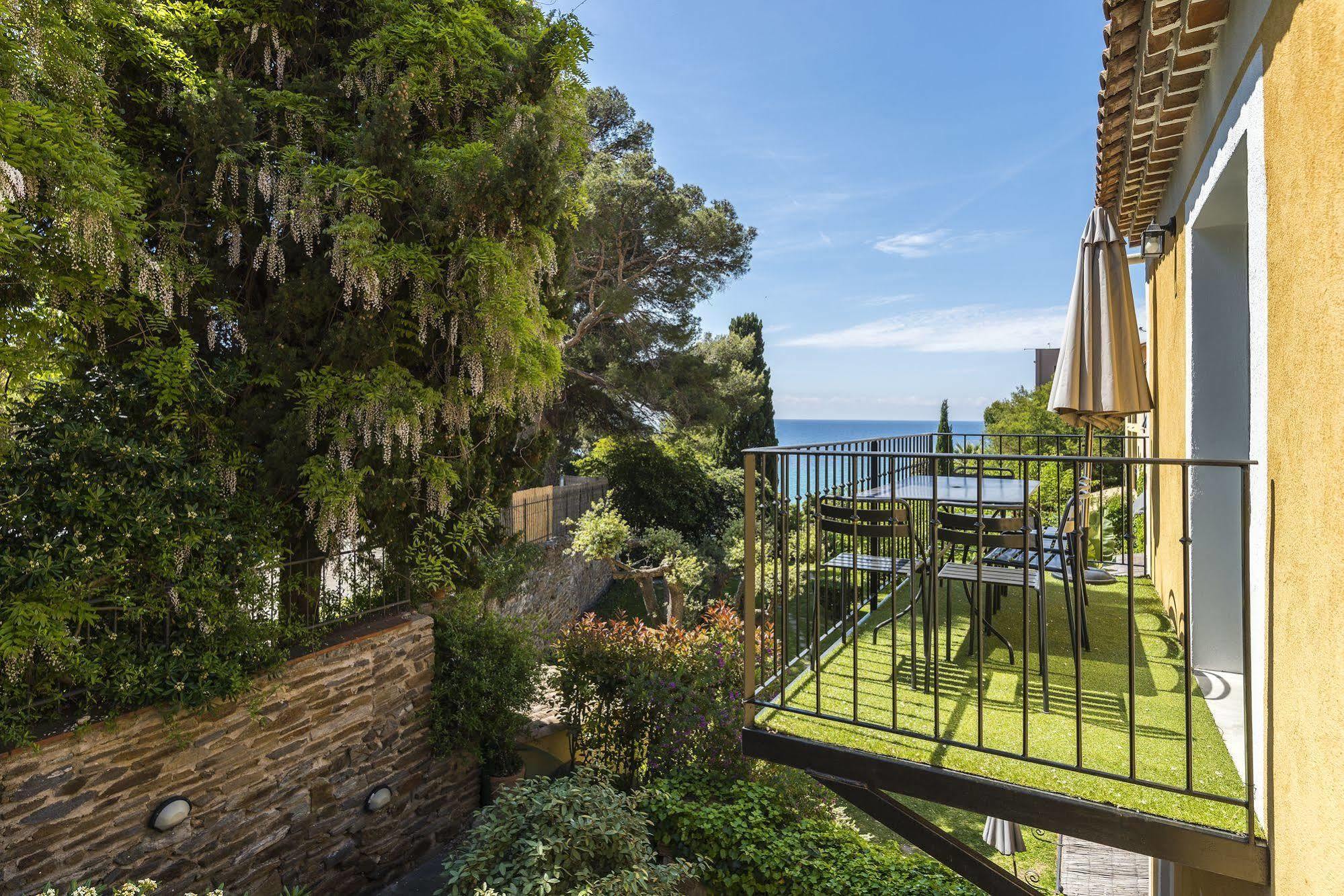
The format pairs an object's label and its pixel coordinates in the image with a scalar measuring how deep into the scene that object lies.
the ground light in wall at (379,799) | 5.11
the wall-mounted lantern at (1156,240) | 4.23
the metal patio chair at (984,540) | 3.21
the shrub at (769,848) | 4.26
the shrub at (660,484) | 14.16
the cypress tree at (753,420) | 18.08
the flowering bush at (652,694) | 5.54
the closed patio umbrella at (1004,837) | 4.72
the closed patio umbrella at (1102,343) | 4.15
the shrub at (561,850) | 3.65
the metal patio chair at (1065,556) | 3.08
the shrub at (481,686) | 5.71
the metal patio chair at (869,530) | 3.35
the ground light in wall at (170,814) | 3.79
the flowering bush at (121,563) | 3.33
